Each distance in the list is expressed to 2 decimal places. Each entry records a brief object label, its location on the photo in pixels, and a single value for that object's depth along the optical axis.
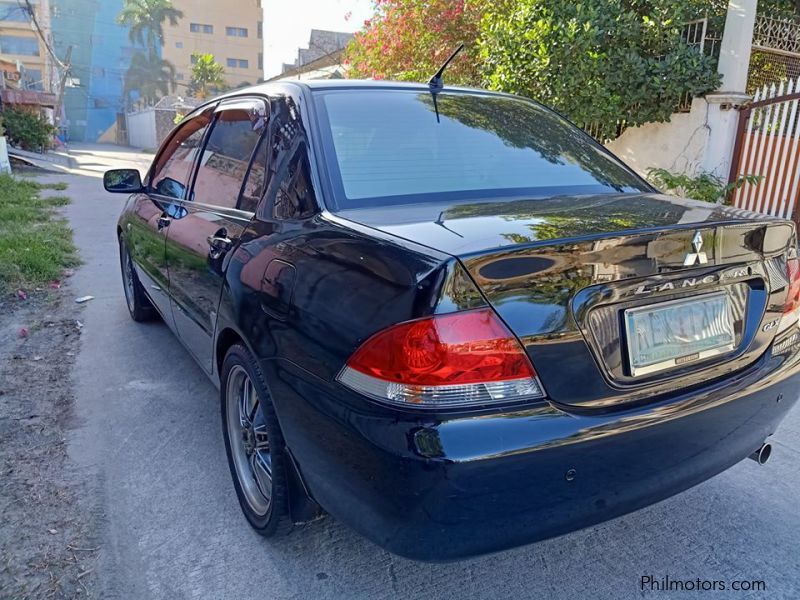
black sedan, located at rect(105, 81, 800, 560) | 1.61
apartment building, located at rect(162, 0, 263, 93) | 75.12
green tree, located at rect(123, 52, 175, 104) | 69.50
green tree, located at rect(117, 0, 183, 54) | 66.62
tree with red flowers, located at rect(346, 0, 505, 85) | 9.23
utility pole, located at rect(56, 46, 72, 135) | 44.08
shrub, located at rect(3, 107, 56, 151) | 26.58
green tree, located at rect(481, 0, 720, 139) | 7.44
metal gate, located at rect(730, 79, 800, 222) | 7.04
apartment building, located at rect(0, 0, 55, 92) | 58.03
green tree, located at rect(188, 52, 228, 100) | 57.81
